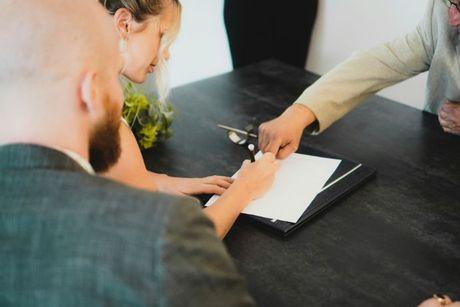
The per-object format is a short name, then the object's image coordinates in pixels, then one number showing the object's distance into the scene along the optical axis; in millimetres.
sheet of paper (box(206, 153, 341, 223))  1167
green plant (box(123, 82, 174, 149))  1442
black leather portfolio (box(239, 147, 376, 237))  1122
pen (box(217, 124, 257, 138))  1512
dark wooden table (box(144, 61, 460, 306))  982
